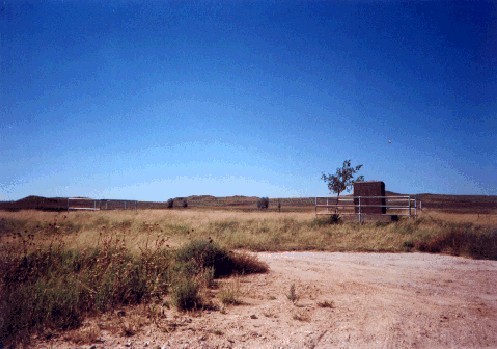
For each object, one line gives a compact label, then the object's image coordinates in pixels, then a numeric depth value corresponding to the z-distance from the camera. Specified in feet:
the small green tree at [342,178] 128.47
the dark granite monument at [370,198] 60.72
